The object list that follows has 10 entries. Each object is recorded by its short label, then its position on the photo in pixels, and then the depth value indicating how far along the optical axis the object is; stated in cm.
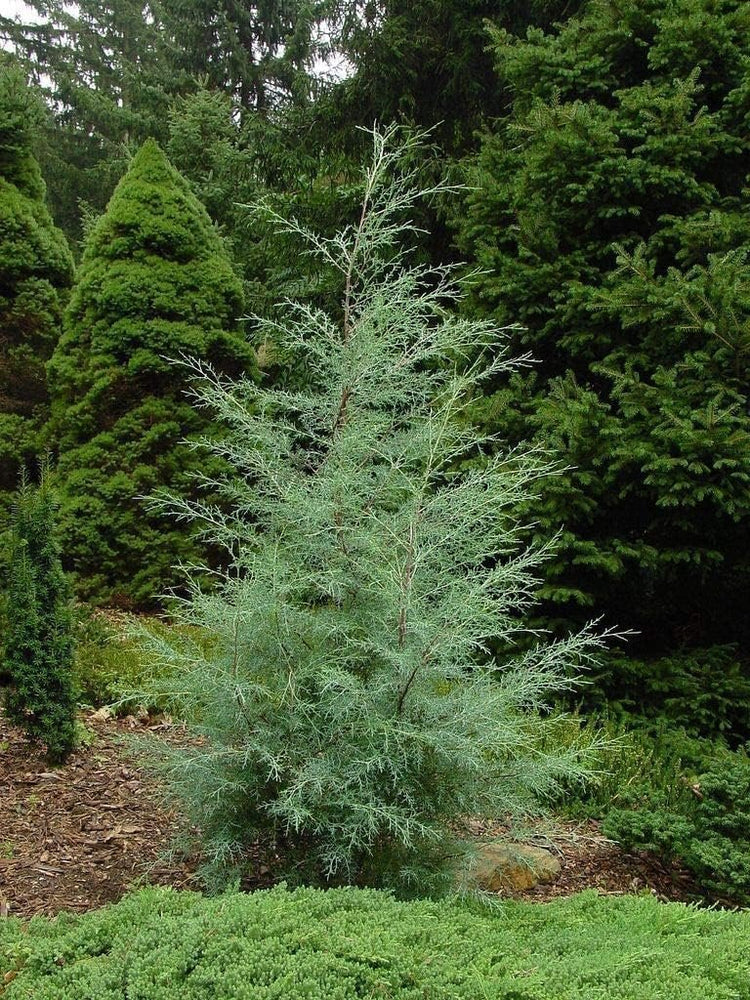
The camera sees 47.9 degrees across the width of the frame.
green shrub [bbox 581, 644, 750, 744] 502
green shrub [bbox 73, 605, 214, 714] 508
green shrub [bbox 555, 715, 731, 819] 406
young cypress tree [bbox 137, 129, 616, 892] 275
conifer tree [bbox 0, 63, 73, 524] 764
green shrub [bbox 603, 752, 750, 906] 336
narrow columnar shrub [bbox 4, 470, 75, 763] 413
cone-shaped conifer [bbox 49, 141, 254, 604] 656
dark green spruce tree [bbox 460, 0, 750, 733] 471
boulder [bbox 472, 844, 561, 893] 326
